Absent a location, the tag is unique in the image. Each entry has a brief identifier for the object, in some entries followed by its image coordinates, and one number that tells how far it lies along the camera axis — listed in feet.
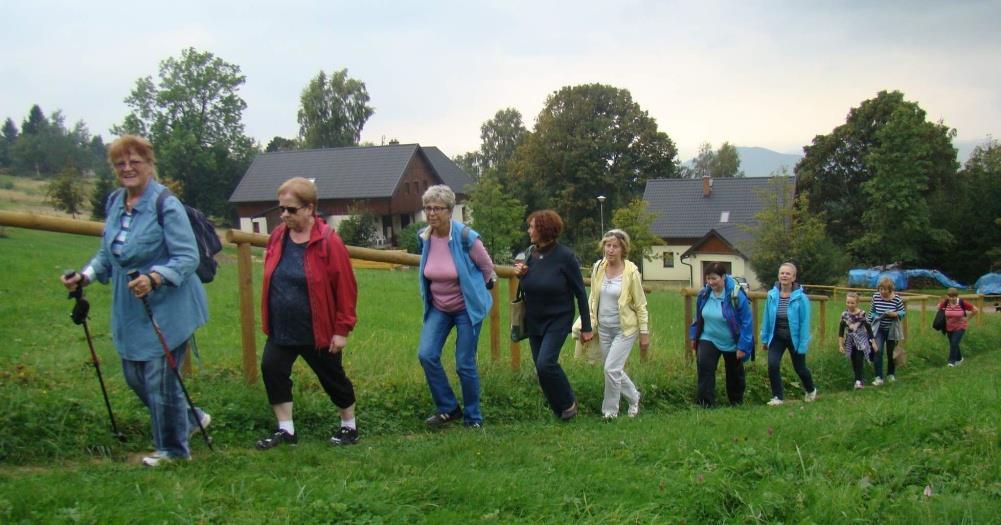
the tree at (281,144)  284.82
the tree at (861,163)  166.61
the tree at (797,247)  136.87
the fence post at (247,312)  19.53
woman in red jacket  16.39
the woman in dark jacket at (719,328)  26.35
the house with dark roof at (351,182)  186.70
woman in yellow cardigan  23.12
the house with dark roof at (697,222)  175.52
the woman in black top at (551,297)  21.18
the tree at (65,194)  140.67
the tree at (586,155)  203.82
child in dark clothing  35.99
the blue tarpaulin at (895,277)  154.12
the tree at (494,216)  153.99
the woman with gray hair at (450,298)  19.38
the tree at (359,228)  172.55
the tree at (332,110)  244.63
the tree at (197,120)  210.79
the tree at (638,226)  157.89
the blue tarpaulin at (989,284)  143.02
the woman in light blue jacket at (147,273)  14.44
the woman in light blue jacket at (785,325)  29.30
